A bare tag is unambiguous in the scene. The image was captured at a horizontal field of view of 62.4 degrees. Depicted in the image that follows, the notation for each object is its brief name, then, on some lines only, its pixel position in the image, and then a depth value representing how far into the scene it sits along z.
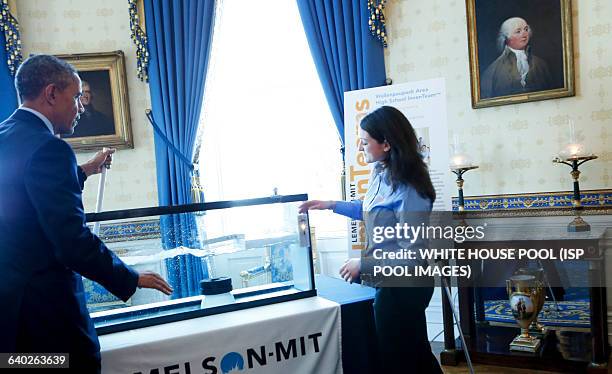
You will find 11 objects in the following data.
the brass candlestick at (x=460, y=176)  4.12
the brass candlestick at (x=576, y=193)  3.70
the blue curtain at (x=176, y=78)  4.93
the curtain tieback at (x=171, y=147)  4.93
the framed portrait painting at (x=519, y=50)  4.02
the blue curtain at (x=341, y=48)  4.61
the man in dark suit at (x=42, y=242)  1.67
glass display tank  2.27
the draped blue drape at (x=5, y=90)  4.78
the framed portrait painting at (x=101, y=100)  4.94
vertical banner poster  4.04
